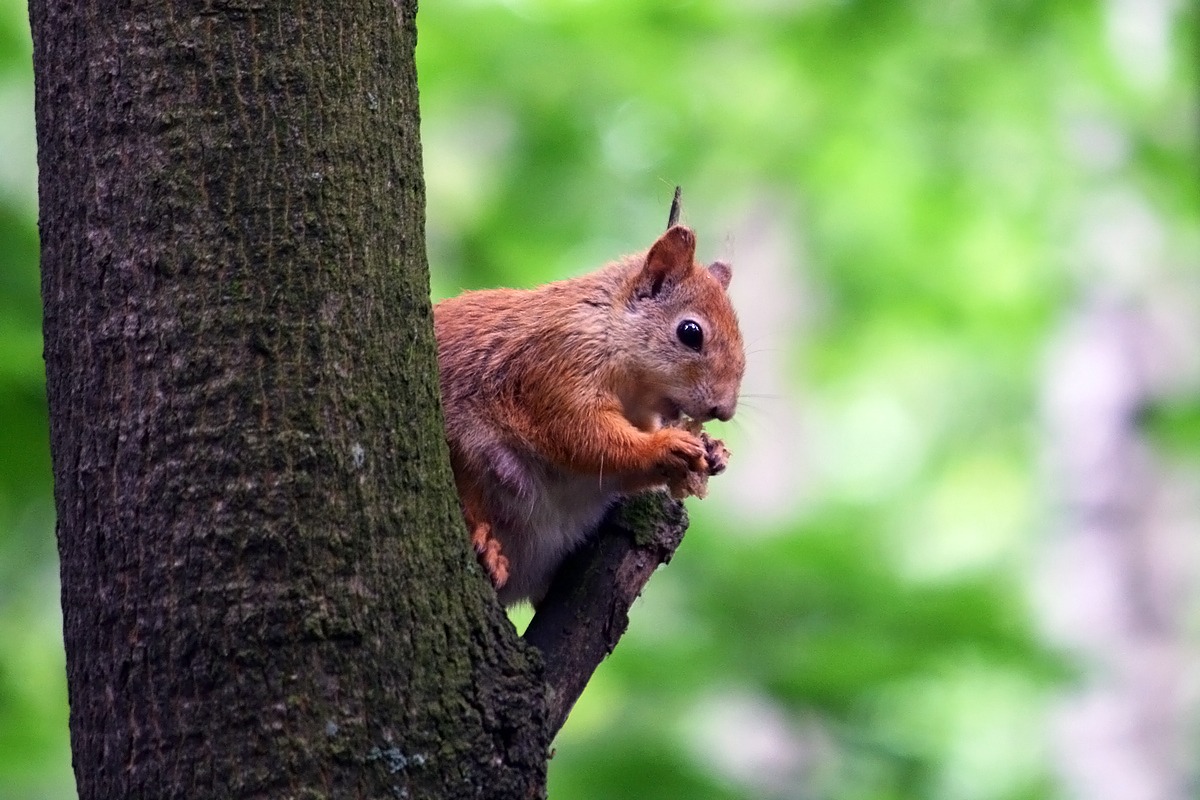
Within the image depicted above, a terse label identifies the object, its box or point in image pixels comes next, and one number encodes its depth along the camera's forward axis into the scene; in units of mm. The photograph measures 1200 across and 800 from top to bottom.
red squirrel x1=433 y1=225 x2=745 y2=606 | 4729
